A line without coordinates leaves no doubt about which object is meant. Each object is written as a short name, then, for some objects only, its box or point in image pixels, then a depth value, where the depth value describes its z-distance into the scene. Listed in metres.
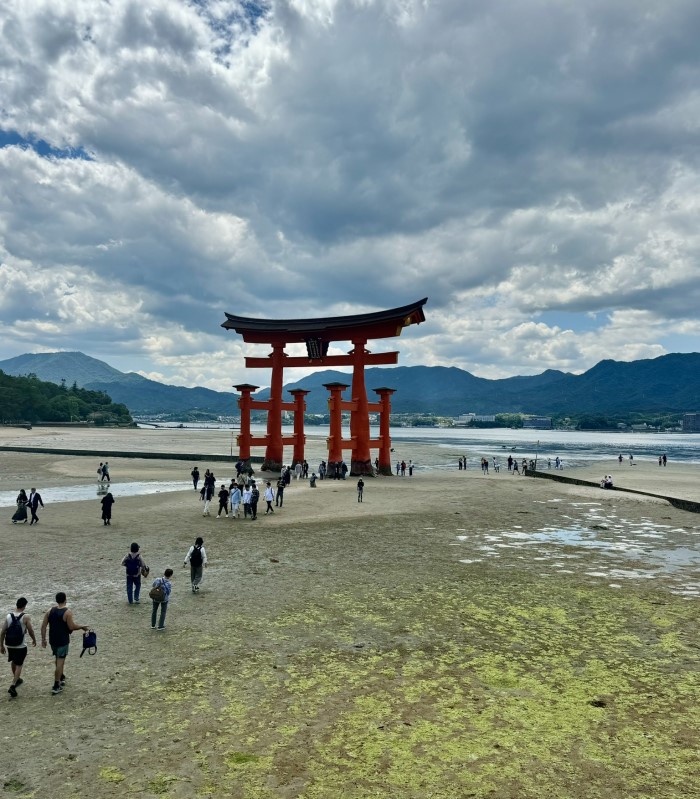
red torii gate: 37.38
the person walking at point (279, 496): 24.53
